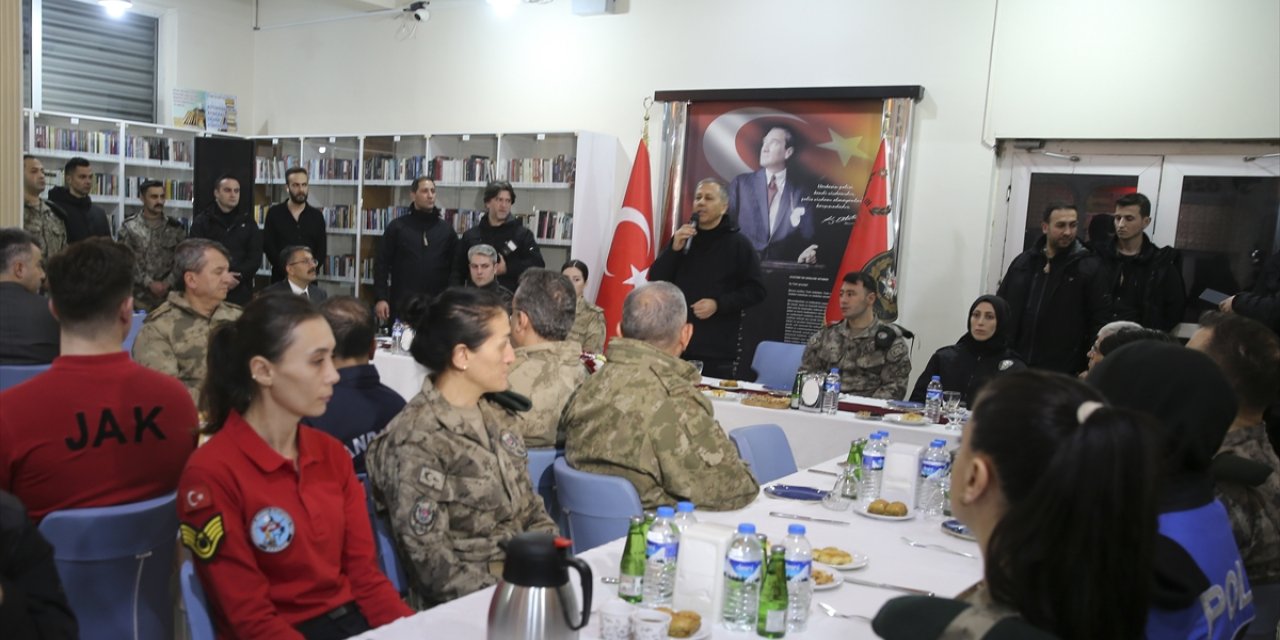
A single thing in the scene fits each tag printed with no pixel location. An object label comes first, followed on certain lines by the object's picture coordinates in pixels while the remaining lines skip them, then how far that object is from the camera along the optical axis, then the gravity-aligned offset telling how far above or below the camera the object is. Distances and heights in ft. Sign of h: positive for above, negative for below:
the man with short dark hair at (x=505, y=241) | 25.63 -0.82
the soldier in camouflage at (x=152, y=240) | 26.68 -1.49
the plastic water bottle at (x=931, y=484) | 10.06 -2.49
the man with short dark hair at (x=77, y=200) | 26.37 -0.53
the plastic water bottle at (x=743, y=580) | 6.50 -2.31
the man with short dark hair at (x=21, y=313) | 13.60 -1.86
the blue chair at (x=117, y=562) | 7.62 -3.00
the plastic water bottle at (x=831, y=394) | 16.07 -2.60
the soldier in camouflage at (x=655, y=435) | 9.56 -2.09
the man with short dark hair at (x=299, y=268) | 20.71 -1.50
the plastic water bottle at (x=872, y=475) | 10.23 -2.46
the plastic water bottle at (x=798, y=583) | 6.65 -2.37
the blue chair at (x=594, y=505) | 9.33 -2.75
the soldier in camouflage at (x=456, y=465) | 7.90 -2.13
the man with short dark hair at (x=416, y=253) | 26.81 -1.32
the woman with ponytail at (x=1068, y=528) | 4.45 -1.25
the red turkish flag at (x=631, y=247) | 26.35 -0.74
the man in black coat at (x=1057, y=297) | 19.98 -1.00
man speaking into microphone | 19.63 -1.07
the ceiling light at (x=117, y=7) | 29.71 +5.46
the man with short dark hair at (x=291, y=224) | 27.76 -0.81
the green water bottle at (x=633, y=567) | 6.91 -2.42
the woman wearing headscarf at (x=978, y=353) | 17.31 -1.97
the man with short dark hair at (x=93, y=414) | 8.21 -1.99
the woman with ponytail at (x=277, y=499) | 6.72 -2.17
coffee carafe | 5.48 -2.12
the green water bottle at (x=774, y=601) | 6.48 -2.43
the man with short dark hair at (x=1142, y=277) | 20.17 -0.47
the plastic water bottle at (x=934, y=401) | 16.06 -2.63
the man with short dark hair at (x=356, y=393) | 9.84 -1.96
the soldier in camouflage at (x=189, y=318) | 14.23 -1.90
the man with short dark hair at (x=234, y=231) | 26.04 -1.07
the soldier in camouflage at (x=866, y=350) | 18.49 -2.15
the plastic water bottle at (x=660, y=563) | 6.85 -2.35
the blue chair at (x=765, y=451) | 12.04 -2.76
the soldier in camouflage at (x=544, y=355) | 11.37 -1.64
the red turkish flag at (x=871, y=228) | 23.43 +0.18
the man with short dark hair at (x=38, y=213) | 25.39 -0.91
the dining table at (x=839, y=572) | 6.46 -2.69
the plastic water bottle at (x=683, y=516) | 6.91 -2.16
